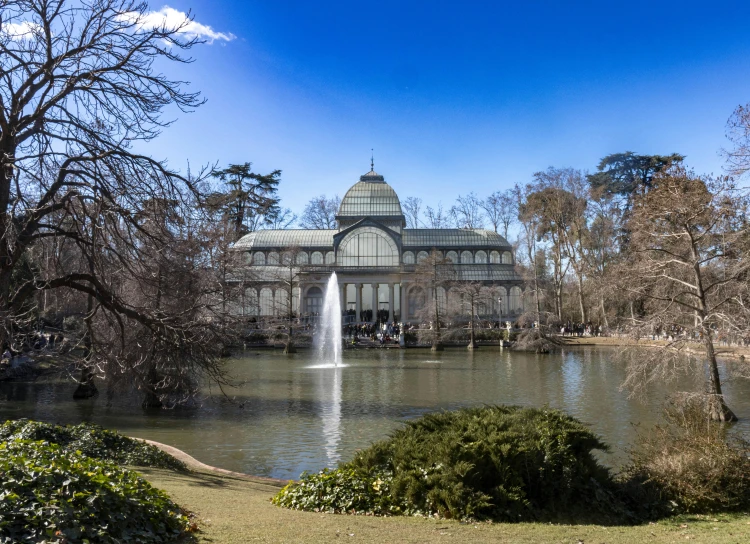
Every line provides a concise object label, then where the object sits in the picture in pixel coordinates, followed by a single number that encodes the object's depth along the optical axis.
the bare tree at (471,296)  45.88
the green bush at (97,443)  10.18
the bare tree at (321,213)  82.25
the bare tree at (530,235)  51.06
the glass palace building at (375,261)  58.97
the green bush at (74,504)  4.92
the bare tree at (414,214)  82.12
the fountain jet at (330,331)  36.39
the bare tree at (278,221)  76.19
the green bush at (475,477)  7.64
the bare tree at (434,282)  44.91
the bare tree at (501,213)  70.65
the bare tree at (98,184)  8.95
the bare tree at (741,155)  16.69
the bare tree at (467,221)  79.21
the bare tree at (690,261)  15.62
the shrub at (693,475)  8.38
